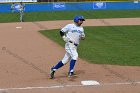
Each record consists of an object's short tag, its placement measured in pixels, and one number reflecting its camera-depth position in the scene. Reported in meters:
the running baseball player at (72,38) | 12.15
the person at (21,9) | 32.38
